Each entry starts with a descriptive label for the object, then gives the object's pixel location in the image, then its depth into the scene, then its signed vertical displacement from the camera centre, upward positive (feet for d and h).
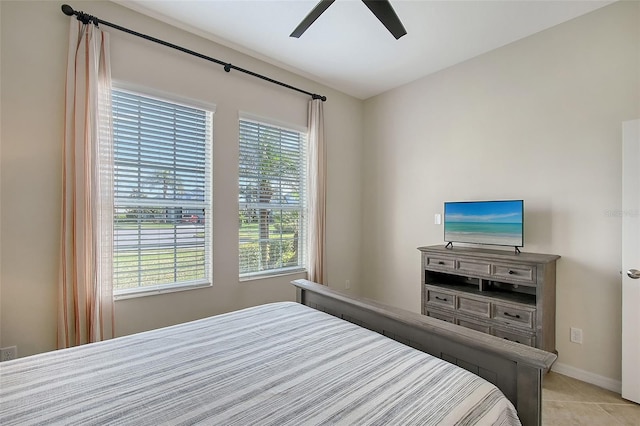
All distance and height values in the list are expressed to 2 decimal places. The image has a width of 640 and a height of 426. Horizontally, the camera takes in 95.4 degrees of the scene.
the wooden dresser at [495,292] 7.18 -2.26
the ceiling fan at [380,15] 5.13 +3.70
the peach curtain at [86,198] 6.53 +0.32
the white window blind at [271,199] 9.76 +0.49
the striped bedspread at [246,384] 2.89 -2.02
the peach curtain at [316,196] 11.12 +0.64
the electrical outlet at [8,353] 6.06 -2.98
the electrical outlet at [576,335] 7.61 -3.21
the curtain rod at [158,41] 6.63 +4.55
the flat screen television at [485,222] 8.05 -0.27
